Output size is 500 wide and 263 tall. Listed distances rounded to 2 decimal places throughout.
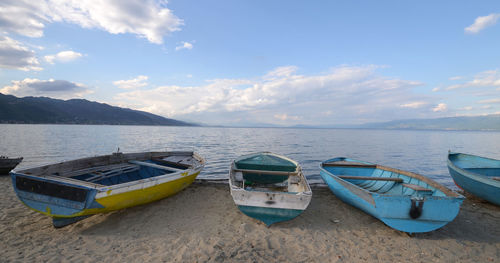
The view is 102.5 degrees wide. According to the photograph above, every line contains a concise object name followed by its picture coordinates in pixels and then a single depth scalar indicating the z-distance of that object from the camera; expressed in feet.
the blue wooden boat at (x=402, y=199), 18.07
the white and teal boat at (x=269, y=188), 19.56
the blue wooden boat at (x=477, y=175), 26.35
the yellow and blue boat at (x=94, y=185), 17.84
